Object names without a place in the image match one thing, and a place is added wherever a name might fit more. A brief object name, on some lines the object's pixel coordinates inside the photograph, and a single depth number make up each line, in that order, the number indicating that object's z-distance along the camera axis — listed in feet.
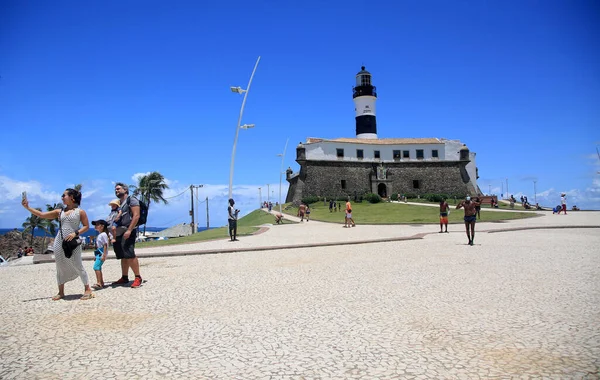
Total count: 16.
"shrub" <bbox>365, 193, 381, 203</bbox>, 158.20
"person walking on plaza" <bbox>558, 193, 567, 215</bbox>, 98.75
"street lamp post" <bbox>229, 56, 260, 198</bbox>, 62.64
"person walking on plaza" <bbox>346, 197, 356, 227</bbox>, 72.84
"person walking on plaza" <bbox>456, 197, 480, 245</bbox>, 40.92
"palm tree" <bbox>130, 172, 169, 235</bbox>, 174.40
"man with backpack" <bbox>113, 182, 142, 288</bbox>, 22.49
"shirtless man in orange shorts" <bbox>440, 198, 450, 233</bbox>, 56.80
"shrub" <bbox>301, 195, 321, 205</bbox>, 159.32
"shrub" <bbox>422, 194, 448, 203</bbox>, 164.90
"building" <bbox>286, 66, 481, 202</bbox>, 171.83
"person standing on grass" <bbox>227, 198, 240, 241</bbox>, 53.01
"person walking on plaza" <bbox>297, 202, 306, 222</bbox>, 99.47
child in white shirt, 22.77
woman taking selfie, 19.89
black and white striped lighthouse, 190.08
